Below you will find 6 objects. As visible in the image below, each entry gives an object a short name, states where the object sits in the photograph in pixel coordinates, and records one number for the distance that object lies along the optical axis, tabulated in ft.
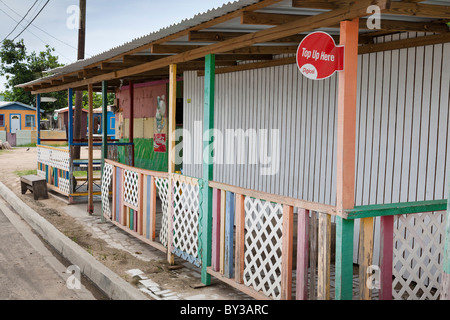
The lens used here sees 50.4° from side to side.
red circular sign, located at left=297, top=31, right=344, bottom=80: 11.71
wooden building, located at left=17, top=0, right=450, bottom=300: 12.31
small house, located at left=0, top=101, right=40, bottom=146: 124.36
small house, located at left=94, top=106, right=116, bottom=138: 138.00
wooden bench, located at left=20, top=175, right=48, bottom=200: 37.81
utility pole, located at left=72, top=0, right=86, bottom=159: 54.34
